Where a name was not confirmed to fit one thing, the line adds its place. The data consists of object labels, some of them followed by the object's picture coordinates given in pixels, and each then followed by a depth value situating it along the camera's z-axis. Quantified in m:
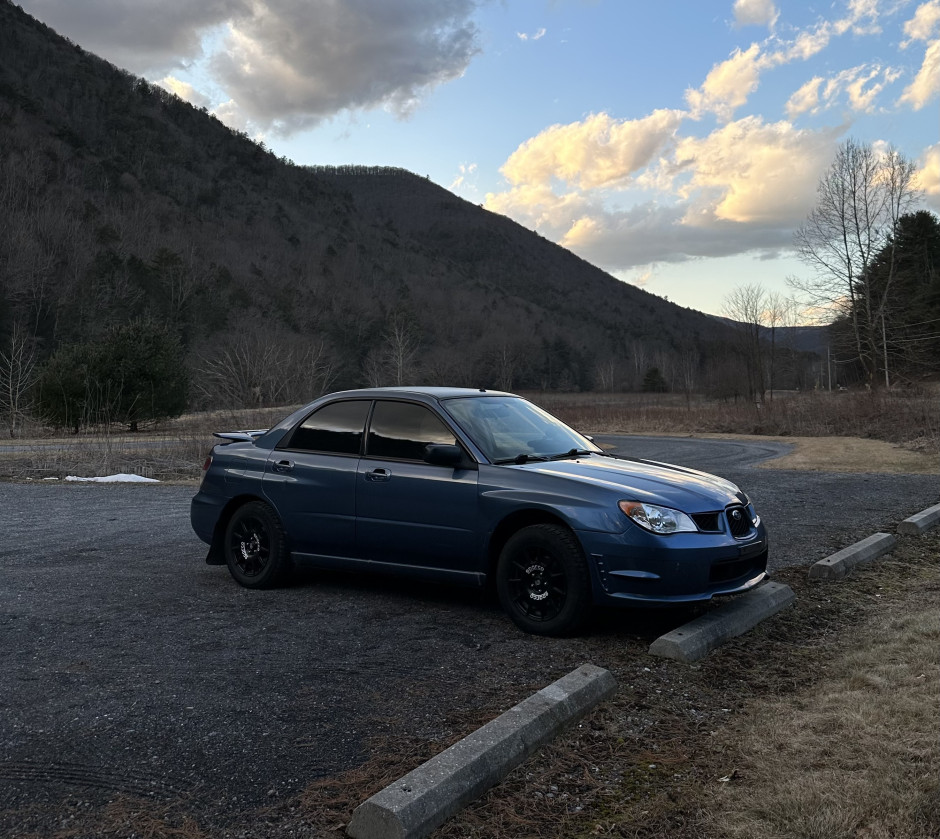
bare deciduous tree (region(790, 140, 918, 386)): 47.75
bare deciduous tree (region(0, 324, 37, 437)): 27.72
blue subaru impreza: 5.32
